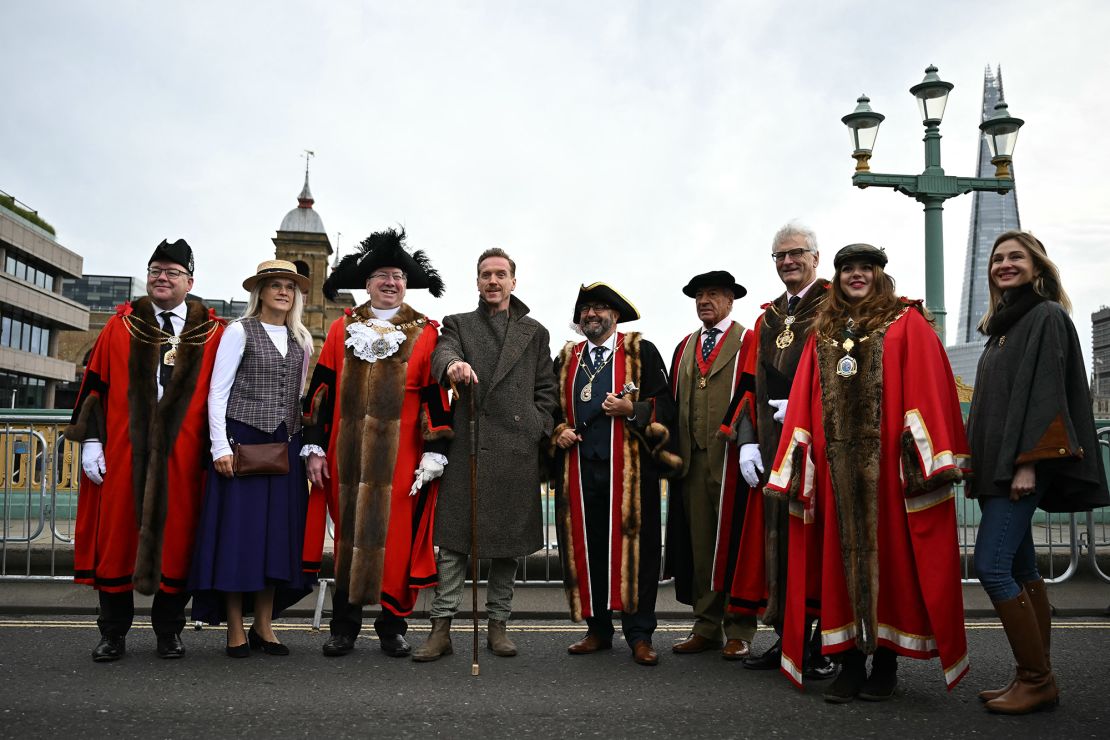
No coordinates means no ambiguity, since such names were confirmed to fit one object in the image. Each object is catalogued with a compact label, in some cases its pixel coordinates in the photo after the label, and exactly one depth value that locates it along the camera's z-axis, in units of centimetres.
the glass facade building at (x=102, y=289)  7544
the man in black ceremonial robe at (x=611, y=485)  500
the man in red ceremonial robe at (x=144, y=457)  478
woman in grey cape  391
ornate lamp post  1020
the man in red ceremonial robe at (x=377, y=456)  495
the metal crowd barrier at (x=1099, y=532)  690
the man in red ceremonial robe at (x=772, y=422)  464
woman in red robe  394
